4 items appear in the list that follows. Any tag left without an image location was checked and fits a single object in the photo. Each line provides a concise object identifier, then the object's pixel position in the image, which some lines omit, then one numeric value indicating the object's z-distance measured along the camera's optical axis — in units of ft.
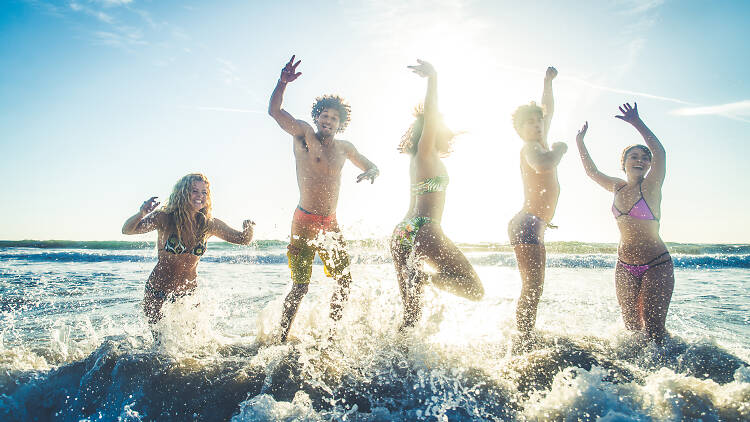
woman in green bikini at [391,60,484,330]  11.62
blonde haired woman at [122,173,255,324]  13.01
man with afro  13.74
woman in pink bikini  12.40
